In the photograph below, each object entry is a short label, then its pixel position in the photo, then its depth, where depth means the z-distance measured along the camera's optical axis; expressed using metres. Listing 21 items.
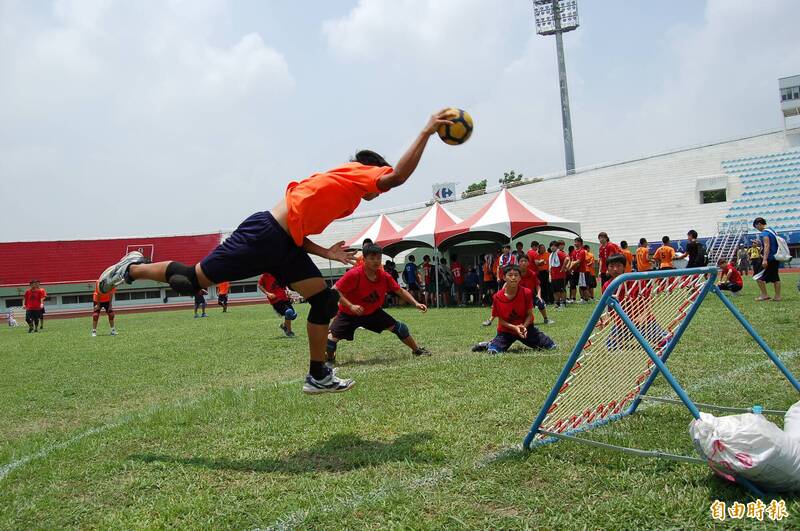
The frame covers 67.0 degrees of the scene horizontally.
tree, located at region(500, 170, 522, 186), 86.88
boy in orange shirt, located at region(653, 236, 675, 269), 14.93
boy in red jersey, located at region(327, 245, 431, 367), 8.02
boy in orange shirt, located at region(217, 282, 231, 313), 28.38
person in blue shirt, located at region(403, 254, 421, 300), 23.75
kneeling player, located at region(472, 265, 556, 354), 7.99
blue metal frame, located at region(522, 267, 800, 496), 3.03
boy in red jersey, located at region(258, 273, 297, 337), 12.45
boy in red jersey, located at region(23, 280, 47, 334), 20.55
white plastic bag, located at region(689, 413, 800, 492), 2.70
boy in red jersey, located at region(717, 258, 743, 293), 15.59
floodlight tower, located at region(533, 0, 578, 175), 56.18
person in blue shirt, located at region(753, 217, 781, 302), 12.94
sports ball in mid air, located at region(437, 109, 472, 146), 4.22
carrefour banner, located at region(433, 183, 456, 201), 57.49
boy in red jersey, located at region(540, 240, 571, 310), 16.72
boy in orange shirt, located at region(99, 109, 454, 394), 4.31
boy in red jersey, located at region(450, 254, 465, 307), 22.31
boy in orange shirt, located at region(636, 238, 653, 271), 16.27
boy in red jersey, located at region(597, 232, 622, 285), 14.80
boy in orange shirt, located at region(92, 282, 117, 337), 16.38
